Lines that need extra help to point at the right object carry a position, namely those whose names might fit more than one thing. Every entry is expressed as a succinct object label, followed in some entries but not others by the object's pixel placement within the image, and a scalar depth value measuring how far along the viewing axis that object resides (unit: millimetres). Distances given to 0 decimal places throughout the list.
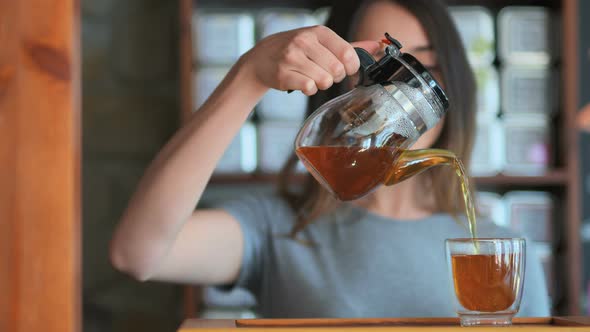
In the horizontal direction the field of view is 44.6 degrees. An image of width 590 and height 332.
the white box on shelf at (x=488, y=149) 2080
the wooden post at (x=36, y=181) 620
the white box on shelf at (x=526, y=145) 2090
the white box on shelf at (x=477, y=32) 2074
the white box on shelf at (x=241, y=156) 2105
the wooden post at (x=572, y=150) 2049
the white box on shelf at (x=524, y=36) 2082
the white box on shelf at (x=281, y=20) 2061
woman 1006
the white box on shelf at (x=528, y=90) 2080
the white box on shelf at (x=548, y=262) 2098
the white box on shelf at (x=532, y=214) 2100
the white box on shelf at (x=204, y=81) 2105
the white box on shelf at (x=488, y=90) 2074
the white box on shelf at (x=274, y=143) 2090
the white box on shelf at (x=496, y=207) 2088
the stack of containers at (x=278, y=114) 2070
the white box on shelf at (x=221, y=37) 2092
